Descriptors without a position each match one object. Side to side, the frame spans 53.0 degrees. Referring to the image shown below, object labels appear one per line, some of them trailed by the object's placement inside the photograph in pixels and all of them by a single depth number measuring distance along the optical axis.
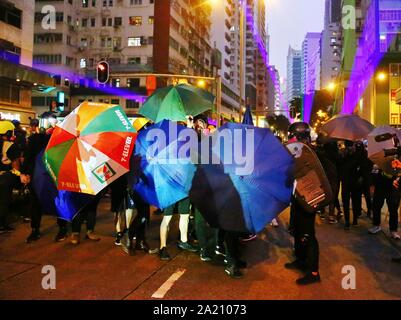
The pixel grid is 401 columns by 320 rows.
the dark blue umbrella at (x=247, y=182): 4.60
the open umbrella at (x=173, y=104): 6.82
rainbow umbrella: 5.41
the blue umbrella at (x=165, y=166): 5.46
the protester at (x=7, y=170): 7.80
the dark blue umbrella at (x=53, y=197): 6.07
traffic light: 18.69
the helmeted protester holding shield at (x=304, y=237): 5.27
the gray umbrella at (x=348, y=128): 8.54
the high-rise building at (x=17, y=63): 27.31
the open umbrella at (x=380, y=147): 6.67
